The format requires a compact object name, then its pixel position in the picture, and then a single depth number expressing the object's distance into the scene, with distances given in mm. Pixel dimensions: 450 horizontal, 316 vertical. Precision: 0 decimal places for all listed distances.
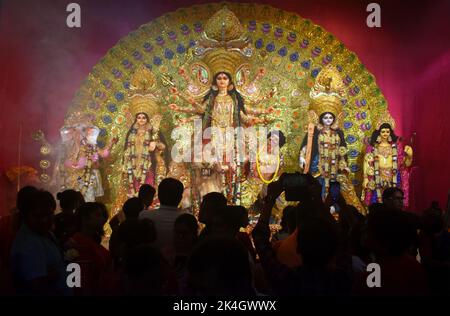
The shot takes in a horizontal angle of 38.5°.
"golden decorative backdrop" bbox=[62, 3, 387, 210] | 11641
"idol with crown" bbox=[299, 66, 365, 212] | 11312
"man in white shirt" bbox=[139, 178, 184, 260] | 4062
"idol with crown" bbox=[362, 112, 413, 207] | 11156
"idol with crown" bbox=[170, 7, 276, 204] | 11352
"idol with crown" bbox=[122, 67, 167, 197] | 11336
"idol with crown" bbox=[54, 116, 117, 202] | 11211
